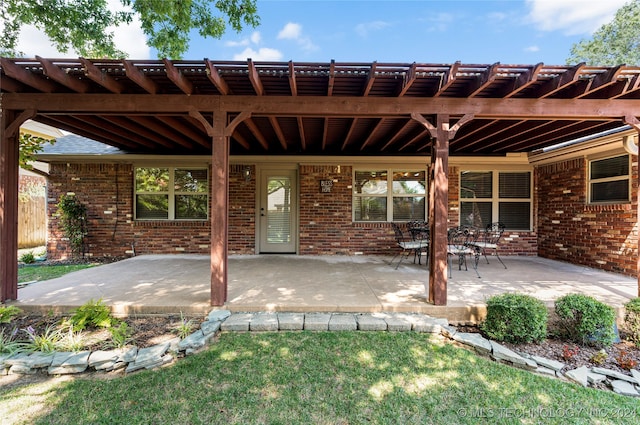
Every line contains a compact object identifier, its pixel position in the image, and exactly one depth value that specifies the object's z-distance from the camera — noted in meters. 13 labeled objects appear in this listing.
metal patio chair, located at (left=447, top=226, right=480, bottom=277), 5.05
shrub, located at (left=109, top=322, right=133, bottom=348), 2.62
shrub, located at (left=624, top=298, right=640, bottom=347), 2.95
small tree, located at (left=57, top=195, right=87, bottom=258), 6.52
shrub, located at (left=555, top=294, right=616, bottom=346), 2.82
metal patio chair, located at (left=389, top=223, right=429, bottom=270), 5.42
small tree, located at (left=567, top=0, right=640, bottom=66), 16.08
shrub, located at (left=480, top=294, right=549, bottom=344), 2.82
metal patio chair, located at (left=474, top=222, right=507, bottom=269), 6.45
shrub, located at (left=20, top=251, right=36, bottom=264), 6.52
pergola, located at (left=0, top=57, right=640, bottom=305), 3.10
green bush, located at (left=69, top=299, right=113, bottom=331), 2.87
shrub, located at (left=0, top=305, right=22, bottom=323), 2.98
